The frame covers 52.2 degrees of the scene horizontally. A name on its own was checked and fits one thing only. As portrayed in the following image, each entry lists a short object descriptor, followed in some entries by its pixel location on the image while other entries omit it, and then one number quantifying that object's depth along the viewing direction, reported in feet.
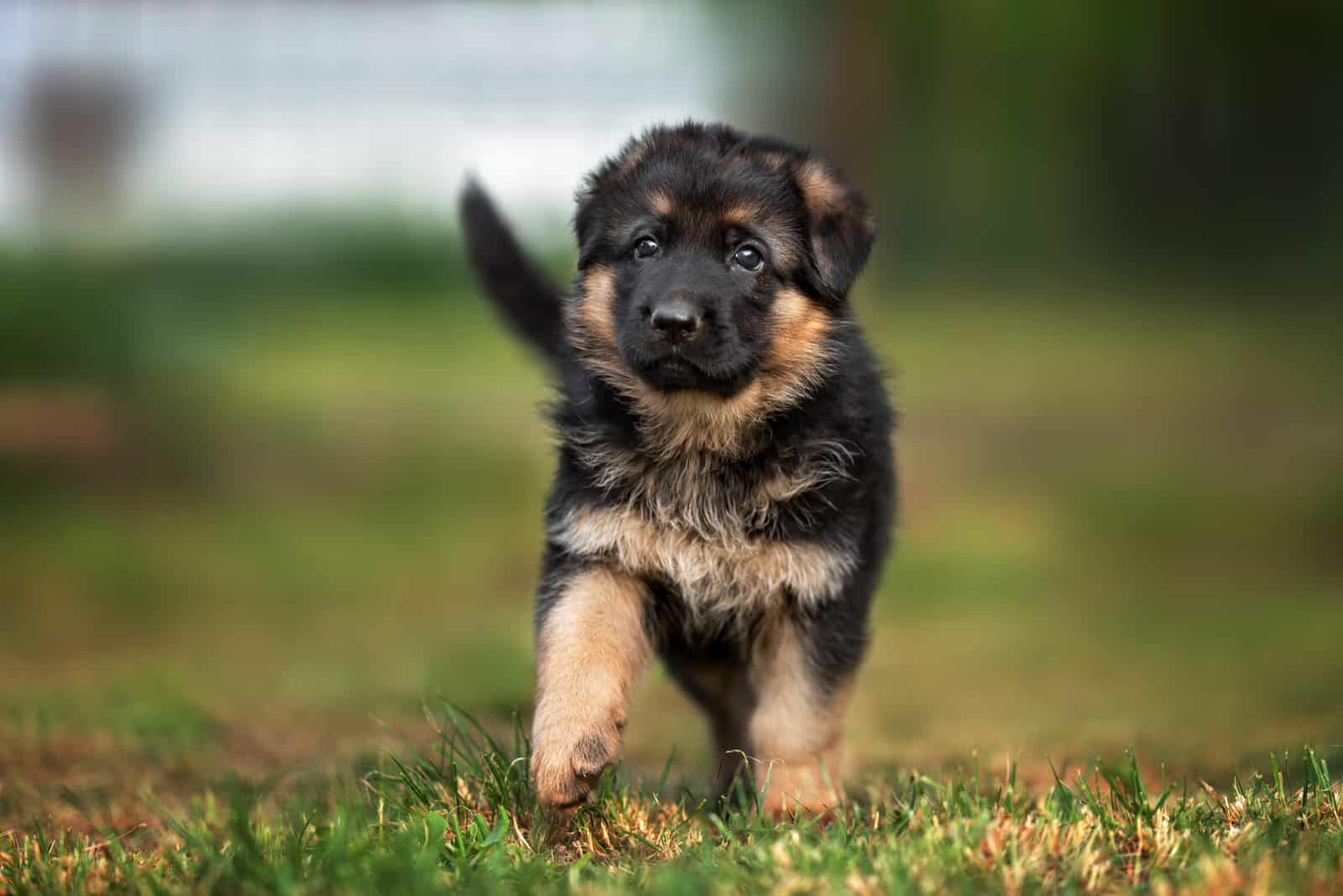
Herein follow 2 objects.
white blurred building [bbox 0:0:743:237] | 34.32
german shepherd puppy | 11.84
